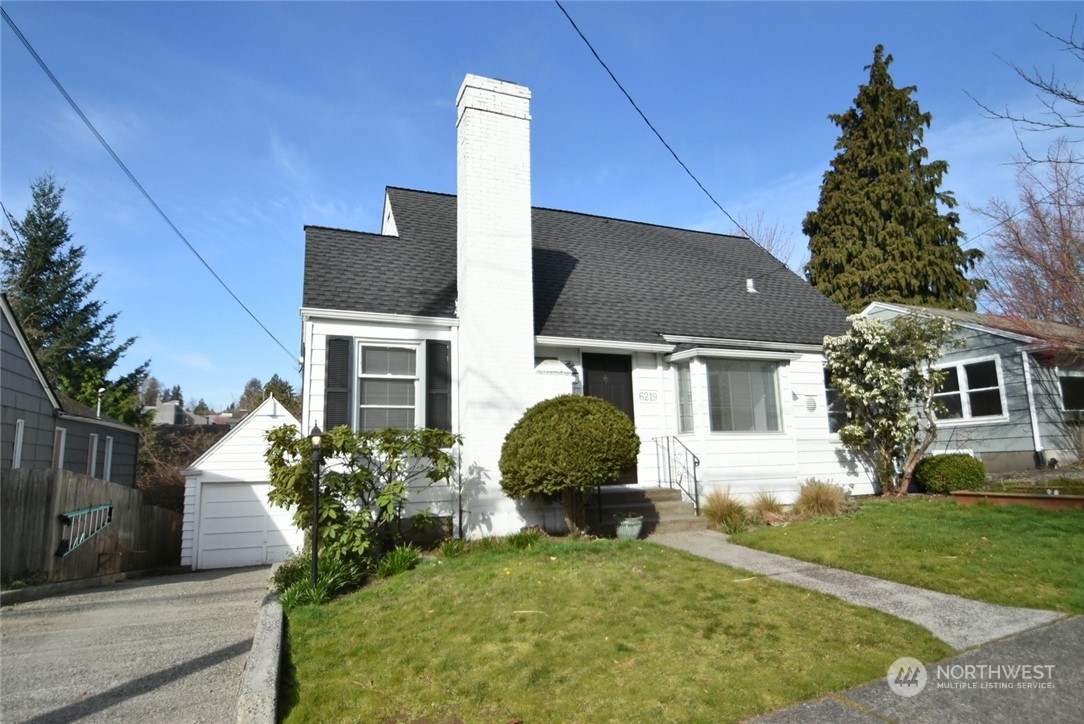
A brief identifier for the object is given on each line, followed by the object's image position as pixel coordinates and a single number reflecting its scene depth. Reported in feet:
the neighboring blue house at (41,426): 33.01
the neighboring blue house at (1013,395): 46.78
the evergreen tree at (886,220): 86.89
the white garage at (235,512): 44.75
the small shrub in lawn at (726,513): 29.58
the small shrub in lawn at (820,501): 32.22
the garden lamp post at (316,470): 20.41
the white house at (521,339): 29.25
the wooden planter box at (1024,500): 29.63
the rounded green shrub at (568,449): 24.88
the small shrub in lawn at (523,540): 25.22
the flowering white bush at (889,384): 37.60
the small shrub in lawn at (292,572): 21.79
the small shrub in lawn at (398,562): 22.49
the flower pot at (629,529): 27.17
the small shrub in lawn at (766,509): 31.27
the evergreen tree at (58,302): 94.07
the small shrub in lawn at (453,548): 24.62
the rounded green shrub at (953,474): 36.81
